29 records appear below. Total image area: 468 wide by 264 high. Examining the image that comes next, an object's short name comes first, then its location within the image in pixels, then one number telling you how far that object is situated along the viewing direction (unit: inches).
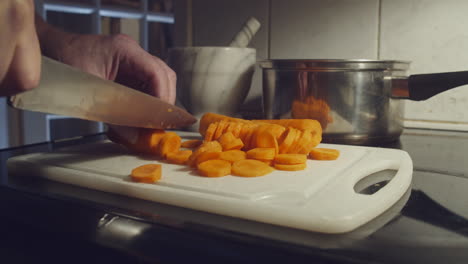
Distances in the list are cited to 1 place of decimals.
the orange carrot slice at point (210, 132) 31.3
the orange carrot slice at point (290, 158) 27.1
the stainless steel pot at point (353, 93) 36.2
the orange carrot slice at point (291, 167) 27.0
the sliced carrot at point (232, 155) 27.9
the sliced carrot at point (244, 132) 30.7
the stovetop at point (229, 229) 17.0
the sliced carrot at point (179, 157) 29.0
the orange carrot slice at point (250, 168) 25.6
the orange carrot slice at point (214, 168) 25.6
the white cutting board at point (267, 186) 20.0
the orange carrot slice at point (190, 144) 34.8
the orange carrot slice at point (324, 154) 29.9
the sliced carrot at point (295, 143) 29.2
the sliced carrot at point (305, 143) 29.4
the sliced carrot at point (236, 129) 30.9
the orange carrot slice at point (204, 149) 27.5
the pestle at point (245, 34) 48.2
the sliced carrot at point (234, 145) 29.4
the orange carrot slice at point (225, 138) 29.5
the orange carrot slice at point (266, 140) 28.7
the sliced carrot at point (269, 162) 28.0
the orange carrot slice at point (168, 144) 30.8
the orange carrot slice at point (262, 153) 27.8
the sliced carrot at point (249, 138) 30.4
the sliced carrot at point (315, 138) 30.6
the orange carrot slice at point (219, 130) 31.4
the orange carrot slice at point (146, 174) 24.6
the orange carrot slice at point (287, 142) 28.9
